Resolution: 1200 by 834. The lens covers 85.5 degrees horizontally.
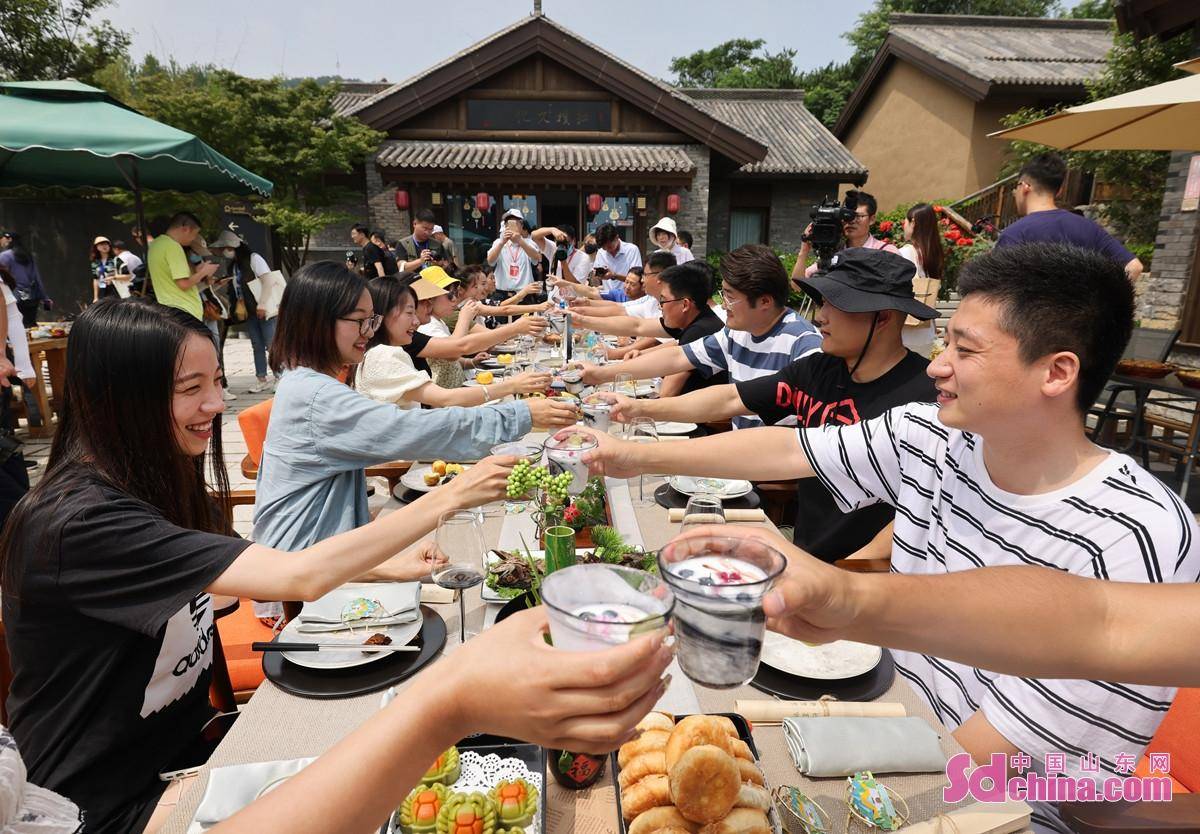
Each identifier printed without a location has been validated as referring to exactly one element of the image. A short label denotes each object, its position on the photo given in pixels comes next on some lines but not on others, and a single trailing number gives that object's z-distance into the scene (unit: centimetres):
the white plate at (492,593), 191
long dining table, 124
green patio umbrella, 535
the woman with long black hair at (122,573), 150
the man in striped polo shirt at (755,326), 402
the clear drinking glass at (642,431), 295
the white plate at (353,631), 162
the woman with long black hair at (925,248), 661
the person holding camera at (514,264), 1139
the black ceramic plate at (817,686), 154
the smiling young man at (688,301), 540
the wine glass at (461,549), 164
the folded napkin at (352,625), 176
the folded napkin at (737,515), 257
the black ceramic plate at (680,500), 279
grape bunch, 183
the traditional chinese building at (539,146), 1530
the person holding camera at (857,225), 696
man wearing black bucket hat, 270
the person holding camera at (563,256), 1141
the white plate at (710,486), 282
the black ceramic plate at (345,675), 154
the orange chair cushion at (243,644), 228
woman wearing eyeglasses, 252
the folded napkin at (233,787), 118
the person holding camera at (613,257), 1077
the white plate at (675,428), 390
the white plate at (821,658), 159
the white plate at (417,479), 300
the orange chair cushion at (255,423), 330
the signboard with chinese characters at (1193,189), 844
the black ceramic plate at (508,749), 130
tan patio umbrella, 444
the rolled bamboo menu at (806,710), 146
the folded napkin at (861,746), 131
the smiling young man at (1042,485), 143
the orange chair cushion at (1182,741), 175
